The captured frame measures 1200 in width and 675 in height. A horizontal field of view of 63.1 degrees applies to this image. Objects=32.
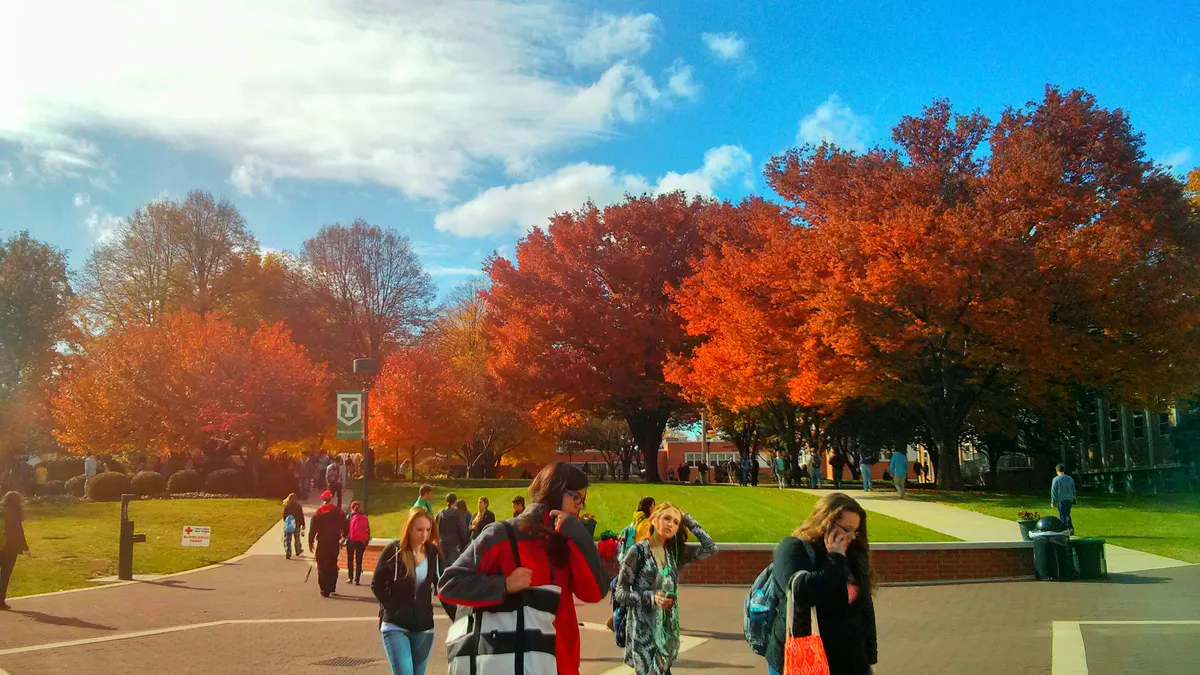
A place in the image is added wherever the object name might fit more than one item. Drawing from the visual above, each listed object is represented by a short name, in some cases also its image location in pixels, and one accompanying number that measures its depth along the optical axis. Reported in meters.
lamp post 18.09
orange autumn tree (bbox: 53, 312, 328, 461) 40.88
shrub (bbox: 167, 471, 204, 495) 39.34
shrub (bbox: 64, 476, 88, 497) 39.86
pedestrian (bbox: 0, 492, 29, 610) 13.87
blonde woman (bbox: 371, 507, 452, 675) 6.83
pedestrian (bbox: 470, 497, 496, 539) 12.93
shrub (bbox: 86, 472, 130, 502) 37.44
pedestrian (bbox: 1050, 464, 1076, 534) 19.19
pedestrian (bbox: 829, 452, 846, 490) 40.08
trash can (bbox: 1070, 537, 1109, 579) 16.12
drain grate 9.78
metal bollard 17.73
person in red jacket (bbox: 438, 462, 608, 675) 3.96
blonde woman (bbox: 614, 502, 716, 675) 6.87
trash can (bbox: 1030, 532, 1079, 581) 16.28
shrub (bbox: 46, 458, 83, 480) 47.53
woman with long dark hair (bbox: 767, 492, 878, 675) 4.62
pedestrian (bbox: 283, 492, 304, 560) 20.69
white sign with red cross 18.47
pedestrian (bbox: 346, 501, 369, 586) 17.14
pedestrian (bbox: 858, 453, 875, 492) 31.06
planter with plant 17.80
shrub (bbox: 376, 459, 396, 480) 57.81
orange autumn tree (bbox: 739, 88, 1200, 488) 25.77
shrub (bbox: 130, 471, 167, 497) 39.09
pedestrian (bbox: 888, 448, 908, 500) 28.39
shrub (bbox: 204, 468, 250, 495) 39.28
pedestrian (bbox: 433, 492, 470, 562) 12.20
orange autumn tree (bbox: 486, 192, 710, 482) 38.66
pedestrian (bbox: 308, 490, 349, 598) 15.62
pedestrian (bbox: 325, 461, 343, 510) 31.31
